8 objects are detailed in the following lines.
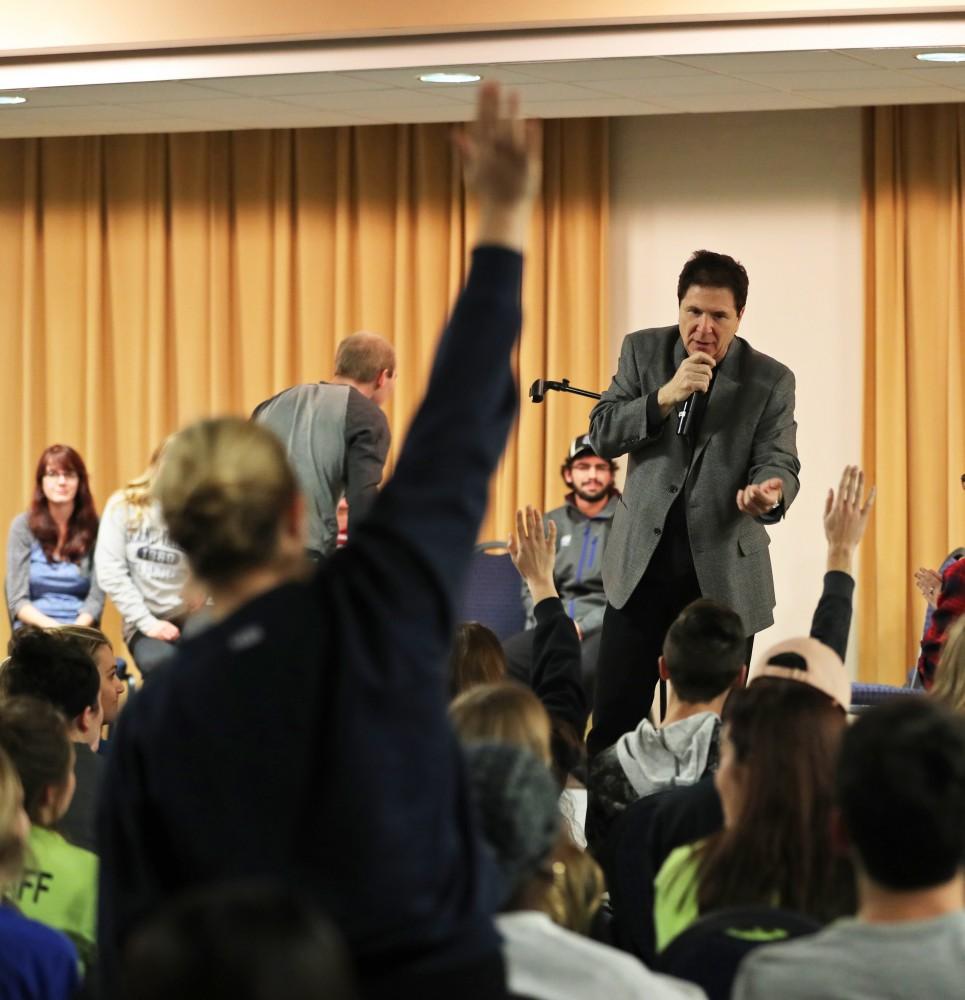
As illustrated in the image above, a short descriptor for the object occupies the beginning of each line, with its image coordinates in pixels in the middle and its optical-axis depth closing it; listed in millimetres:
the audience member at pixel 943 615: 7686
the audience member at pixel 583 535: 11301
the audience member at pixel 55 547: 11640
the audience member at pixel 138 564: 10762
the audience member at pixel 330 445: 8177
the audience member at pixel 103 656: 6796
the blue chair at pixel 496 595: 11460
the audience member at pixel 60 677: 5861
